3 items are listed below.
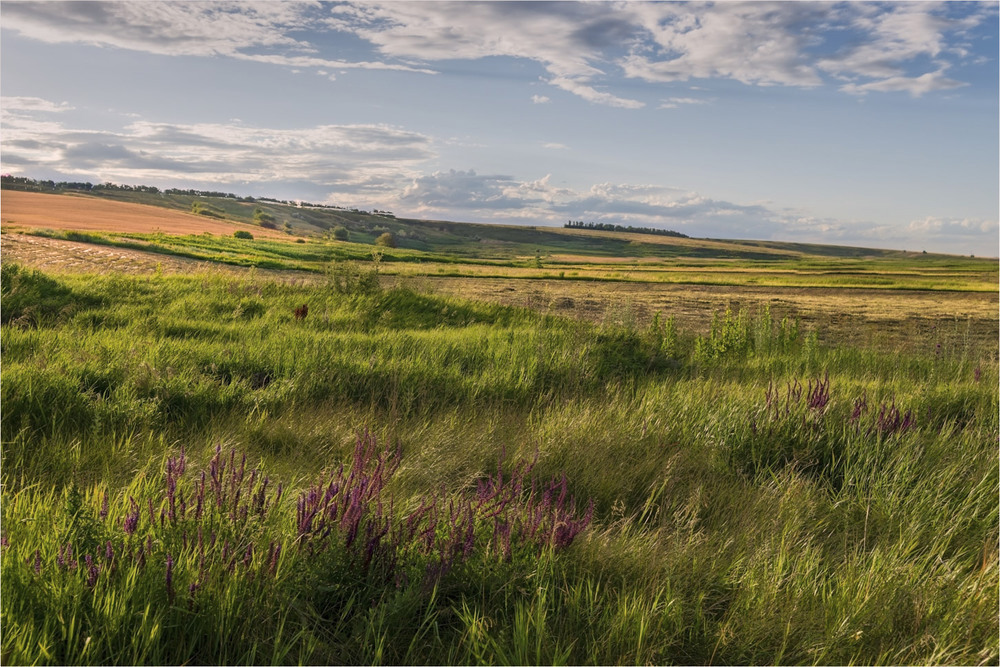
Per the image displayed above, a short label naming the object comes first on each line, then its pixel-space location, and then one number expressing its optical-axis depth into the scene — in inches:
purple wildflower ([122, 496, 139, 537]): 93.1
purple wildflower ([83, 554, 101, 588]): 86.0
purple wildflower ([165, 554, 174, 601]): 82.9
